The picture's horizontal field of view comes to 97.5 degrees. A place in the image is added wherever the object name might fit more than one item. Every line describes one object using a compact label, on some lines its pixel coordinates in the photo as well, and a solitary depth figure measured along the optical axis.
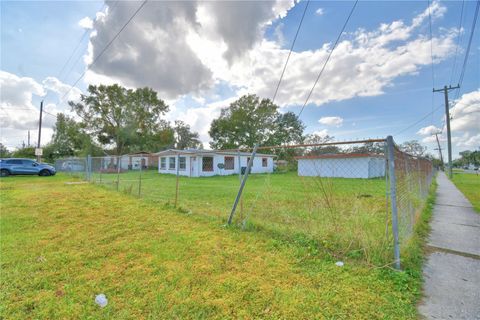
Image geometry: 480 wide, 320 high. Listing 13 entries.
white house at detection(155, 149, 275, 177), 19.81
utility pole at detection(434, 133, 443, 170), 44.13
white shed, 15.54
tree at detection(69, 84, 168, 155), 31.68
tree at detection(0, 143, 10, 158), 48.51
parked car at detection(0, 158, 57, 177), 15.68
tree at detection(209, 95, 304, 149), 32.72
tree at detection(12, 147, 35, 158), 31.25
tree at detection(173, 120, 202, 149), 47.25
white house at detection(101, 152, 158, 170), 31.11
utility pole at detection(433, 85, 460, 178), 18.82
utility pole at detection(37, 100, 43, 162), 19.64
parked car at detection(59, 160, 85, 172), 15.46
